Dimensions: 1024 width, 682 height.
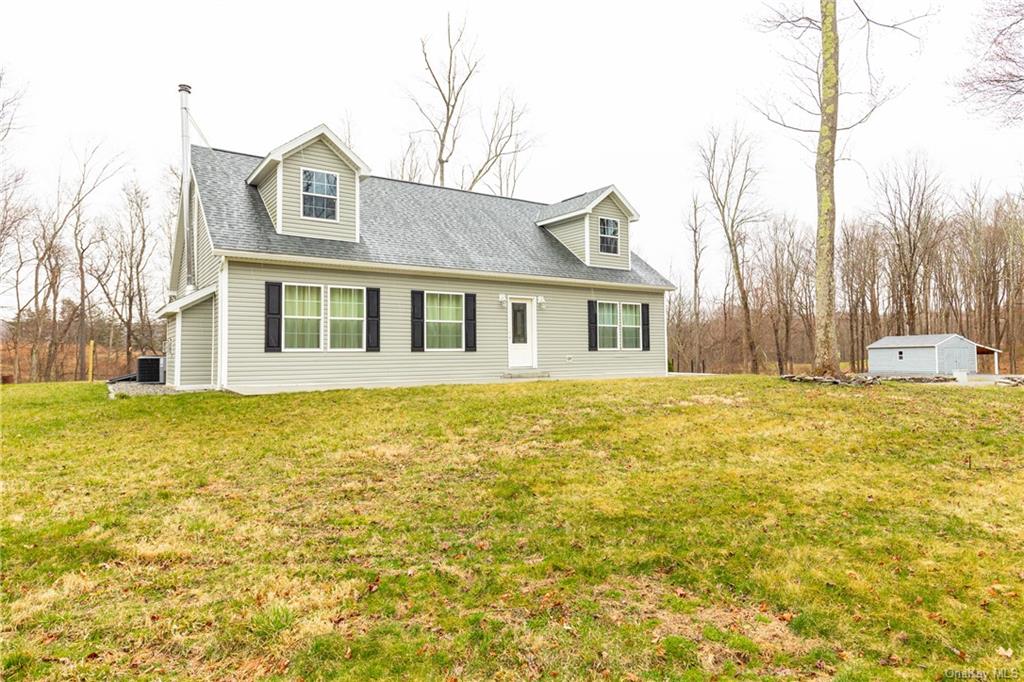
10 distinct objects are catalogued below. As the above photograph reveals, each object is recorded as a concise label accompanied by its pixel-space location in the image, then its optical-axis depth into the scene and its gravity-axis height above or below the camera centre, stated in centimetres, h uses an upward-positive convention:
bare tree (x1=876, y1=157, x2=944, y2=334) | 2742 +714
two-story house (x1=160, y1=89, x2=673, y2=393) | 1068 +169
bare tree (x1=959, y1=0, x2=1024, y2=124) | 1073 +599
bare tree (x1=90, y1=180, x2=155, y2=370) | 2603 +476
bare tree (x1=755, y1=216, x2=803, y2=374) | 3070 +506
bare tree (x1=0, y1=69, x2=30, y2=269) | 1695 +668
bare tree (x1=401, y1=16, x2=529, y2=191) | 2414 +1063
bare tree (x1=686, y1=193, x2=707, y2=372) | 2944 +672
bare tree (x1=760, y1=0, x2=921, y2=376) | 1030 +346
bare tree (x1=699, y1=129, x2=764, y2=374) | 2628 +870
